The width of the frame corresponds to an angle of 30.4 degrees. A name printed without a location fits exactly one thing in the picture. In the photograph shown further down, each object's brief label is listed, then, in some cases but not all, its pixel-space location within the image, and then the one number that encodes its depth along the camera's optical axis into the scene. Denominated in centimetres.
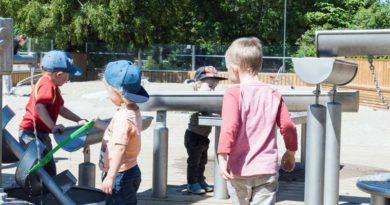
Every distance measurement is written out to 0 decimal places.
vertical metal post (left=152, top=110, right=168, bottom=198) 573
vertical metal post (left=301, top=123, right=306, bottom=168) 737
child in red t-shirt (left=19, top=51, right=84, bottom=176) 473
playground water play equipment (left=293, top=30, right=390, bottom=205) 415
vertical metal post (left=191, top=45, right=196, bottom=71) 3016
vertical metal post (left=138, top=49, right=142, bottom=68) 3018
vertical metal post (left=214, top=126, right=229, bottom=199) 577
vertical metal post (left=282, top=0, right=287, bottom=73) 3508
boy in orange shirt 381
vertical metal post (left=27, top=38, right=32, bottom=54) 2696
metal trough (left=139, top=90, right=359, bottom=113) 566
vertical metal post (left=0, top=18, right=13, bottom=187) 274
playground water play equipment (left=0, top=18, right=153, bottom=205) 276
